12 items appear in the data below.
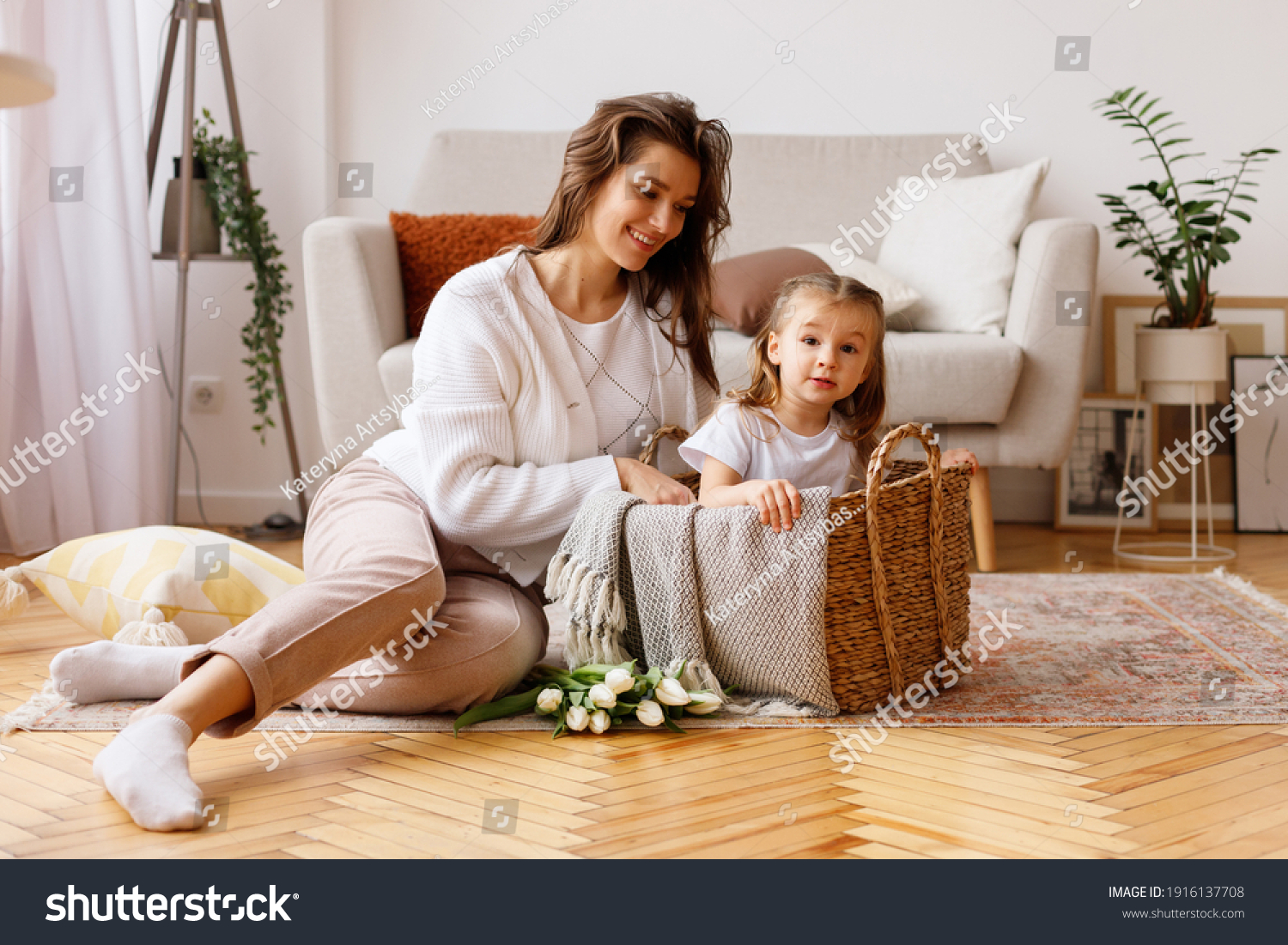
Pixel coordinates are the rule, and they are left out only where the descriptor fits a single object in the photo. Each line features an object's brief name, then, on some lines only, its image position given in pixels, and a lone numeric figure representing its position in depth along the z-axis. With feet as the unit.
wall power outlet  9.34
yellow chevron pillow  4.99
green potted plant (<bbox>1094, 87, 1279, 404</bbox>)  7.84
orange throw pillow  7.82
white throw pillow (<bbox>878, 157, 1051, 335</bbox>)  7.73
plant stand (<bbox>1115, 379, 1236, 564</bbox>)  7.91
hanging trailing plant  8.41
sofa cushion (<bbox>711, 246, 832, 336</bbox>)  7.48
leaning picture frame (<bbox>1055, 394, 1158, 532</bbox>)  9.14
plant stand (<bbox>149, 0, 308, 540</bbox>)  8.02
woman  4.31
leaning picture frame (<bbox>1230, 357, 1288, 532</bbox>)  9.03
